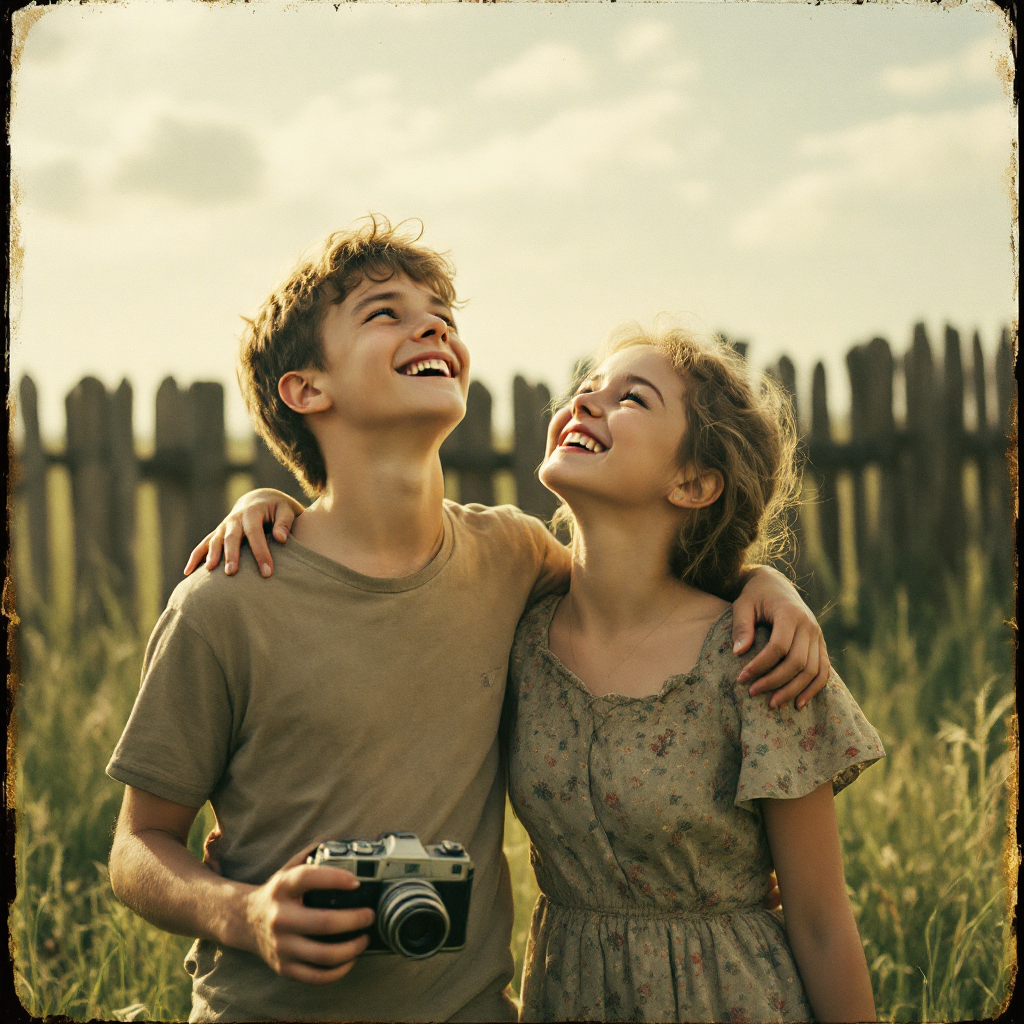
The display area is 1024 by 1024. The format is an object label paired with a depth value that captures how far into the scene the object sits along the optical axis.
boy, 2.10
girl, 2.12
